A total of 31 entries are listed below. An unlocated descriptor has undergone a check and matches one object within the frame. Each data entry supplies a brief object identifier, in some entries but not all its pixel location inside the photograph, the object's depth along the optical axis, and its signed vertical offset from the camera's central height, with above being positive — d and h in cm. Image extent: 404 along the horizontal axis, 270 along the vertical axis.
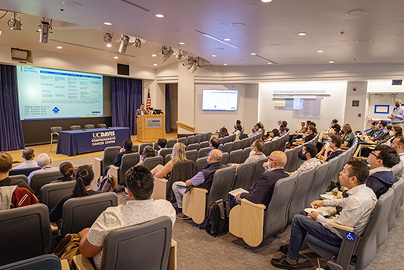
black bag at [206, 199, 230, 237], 360 -149
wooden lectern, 1204 -104
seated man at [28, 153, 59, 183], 430 -97
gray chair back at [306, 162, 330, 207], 375 -108
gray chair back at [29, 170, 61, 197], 353 -104
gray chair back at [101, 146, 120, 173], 617 -123
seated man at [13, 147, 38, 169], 434 -98
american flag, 1423 +14
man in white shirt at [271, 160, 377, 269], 251 -105
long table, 881 -131
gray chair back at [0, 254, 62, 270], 133 -85
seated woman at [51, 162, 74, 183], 328 -86
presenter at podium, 1216 -30
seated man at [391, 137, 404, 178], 405 -61
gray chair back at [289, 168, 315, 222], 340 -110
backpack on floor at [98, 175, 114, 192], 511 -157
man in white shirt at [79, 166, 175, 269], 179 -78
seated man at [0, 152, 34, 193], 268 -70
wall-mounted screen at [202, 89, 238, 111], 1375 +37
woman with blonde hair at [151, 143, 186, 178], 433 -86
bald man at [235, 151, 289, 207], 317 -88
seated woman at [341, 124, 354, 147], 727 -73
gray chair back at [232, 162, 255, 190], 411 -108
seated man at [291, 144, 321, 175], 407 -77
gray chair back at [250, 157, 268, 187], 451 -106
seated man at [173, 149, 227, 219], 378 -102
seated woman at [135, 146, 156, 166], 511 -92
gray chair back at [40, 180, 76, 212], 297 -102
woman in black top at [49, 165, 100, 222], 261 -86
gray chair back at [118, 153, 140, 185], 530 -120
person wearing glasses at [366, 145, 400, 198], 302 -68
